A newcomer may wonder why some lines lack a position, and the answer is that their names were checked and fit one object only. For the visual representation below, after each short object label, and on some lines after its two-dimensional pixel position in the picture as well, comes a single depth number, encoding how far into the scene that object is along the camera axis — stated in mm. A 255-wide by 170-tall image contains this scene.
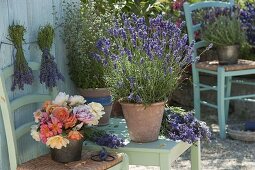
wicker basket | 4879
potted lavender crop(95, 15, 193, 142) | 2857
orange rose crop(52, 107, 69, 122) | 2664
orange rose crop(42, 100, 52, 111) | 2752
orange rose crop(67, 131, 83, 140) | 2639
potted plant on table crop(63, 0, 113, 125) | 3281
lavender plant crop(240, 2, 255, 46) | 5258
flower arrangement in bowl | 2629
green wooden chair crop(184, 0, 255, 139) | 4828
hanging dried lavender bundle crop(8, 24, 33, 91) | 2734
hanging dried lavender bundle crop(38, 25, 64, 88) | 2920
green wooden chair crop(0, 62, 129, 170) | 2668
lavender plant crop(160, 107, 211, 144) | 3041
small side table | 2840
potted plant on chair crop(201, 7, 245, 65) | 4898
